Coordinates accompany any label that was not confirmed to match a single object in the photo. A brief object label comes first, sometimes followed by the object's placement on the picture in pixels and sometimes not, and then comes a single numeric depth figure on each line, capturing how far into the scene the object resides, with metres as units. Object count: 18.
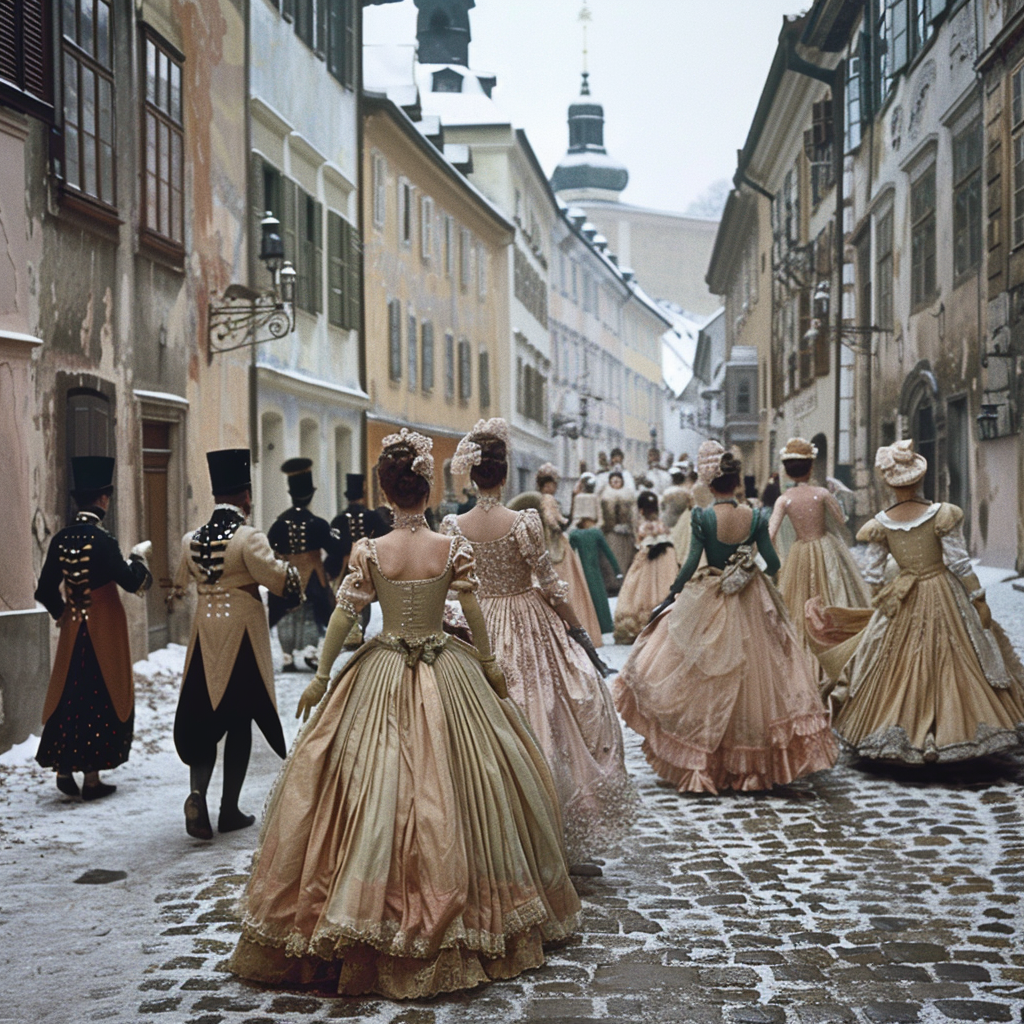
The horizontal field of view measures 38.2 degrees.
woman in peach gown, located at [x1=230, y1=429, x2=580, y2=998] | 4.39
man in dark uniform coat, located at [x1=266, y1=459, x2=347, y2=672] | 12.59
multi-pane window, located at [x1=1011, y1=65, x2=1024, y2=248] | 13.09
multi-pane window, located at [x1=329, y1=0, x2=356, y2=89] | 21.06
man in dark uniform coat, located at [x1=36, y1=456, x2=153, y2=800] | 7.55
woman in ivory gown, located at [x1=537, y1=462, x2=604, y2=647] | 13.31
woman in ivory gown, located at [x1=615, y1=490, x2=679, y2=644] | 14.79
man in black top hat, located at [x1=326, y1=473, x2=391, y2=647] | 14.08
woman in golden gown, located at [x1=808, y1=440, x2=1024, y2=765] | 7.57
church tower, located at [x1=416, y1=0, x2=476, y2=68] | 42.12
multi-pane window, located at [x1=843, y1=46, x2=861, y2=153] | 21.59
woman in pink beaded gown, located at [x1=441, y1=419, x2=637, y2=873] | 5.85
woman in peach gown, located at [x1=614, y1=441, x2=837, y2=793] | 7.53
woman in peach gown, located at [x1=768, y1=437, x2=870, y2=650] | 9.77
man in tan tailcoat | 6.88
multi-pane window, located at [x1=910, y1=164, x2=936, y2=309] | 17.05
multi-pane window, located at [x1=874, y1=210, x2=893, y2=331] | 19.59
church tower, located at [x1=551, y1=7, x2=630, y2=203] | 99.00
